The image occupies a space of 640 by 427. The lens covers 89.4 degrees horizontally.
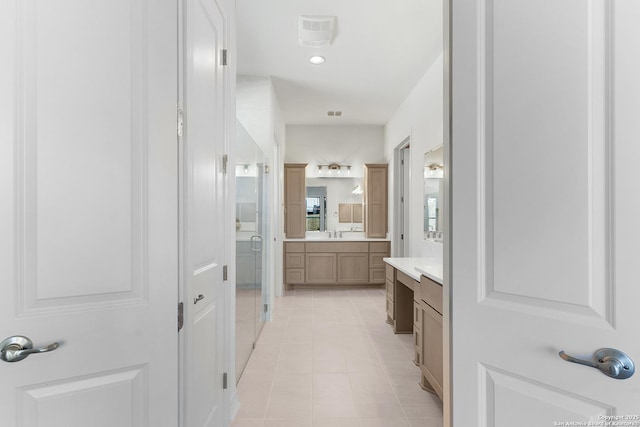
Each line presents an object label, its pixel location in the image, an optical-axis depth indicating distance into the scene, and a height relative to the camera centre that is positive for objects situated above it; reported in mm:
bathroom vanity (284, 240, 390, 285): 5422 -828
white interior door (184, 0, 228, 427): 1257 +14
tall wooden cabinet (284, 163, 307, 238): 5664 +217
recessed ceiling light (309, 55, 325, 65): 3380 +1633
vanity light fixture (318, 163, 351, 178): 5953 +797
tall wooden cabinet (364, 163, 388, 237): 5629 +226
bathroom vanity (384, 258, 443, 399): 2023 -809
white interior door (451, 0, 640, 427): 716 +12
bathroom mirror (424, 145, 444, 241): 3279 +200
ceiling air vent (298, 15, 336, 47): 2701 +1597
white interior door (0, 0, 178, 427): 791 +11
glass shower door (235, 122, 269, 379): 2482 -274
